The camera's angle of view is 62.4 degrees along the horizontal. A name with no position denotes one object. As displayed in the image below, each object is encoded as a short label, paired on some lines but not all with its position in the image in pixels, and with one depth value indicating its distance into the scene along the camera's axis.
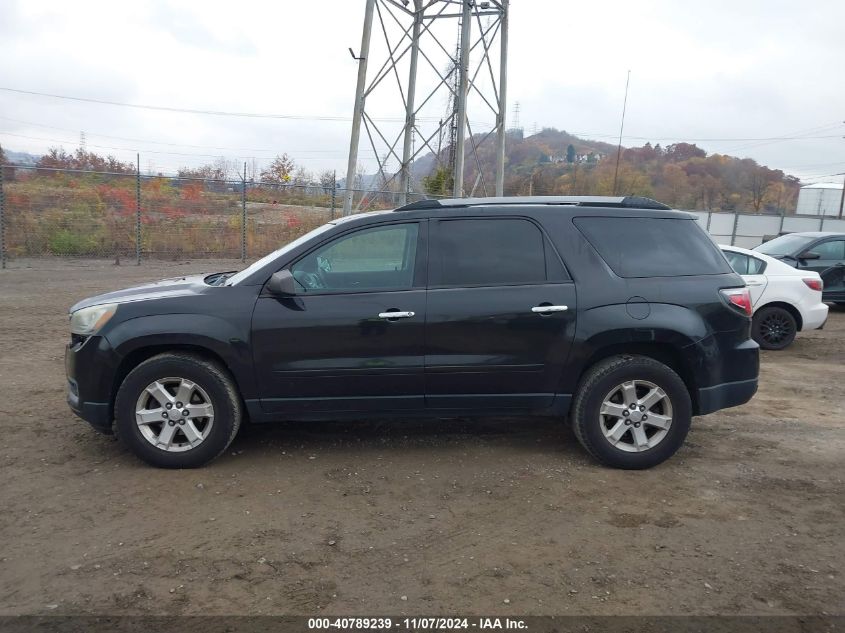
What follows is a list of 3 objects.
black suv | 4.71
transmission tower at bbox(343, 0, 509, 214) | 16.72
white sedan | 9.44
